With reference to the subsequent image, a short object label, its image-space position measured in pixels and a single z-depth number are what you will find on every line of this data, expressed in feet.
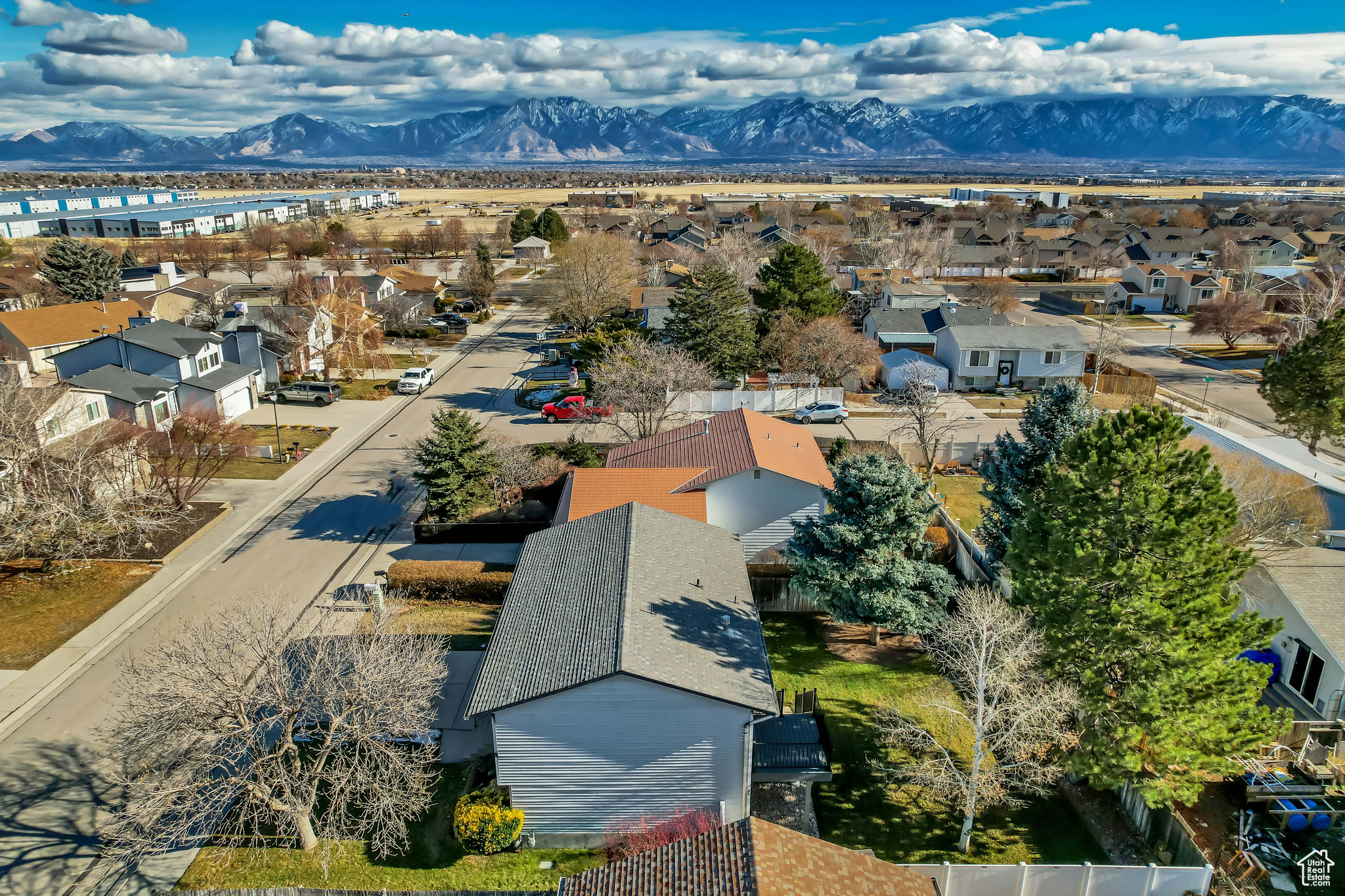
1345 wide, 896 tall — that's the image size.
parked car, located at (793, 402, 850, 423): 146.30
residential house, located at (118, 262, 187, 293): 255.09
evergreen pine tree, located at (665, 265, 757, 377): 154.81
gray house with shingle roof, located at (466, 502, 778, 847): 54.29
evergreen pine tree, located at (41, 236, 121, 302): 225.56
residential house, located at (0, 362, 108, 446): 99.60
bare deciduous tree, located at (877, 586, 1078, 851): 53.83
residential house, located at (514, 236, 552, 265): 350.84
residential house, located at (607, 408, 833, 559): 91.30
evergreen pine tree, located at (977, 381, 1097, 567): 80.43
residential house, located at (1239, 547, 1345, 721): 65.87
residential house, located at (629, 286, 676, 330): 186.39
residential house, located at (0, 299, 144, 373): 154.81
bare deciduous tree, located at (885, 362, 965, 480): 118.21
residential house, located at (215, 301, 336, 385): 167.53
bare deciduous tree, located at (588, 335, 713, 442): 122.93
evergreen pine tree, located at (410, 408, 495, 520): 101.76
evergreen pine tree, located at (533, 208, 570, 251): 353.51
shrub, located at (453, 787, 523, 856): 54.90
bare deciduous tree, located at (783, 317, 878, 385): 157.38
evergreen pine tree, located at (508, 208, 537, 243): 371.76
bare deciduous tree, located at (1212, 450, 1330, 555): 77.15
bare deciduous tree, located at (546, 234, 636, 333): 193.88
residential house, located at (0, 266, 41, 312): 211.00
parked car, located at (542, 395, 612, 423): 145.59
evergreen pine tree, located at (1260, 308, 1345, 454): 118.01
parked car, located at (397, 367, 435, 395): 164.55
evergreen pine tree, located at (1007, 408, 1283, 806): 51.96
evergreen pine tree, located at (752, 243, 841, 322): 173.68
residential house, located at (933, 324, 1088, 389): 166.61
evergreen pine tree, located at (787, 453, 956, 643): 75.41
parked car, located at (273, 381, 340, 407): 157.38
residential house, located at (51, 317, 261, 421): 138.62
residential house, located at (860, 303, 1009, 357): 181.37
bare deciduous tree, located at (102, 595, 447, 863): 49.93
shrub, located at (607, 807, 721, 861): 54.70
